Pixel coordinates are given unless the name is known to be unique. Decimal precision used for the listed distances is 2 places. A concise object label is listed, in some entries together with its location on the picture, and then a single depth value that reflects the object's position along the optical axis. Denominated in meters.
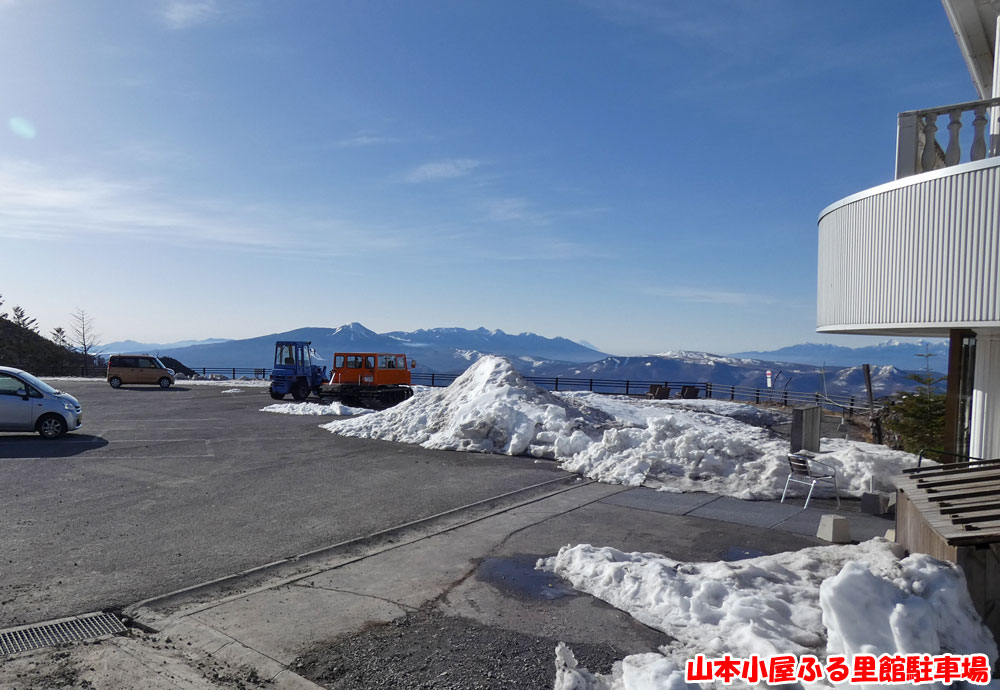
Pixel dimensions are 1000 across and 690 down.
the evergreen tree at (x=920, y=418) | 15.28
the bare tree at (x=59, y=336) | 81.81
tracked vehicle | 27.97
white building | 6.77
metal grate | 5.09
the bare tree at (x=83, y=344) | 82.53
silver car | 15.68
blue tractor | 29.55
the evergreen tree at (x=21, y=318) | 76.49
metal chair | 10.11
